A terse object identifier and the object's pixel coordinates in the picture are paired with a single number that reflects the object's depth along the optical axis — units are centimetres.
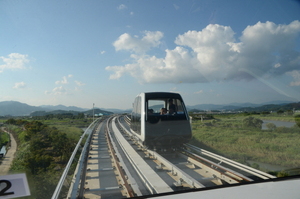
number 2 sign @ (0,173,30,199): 285
